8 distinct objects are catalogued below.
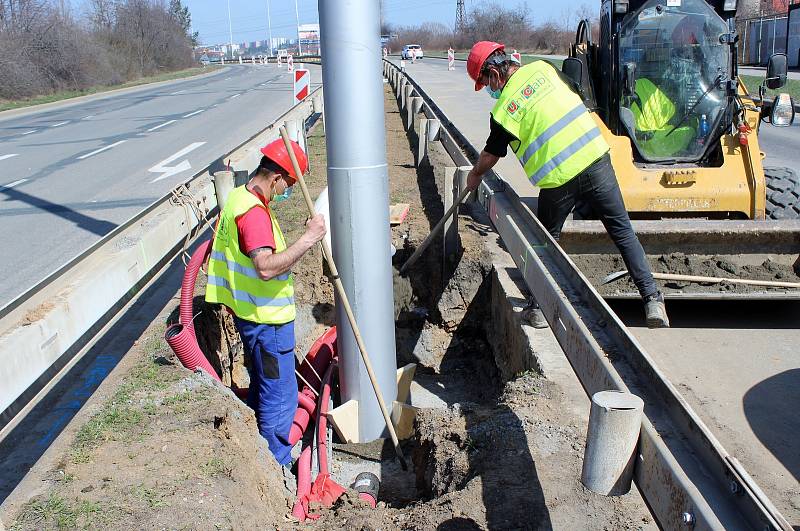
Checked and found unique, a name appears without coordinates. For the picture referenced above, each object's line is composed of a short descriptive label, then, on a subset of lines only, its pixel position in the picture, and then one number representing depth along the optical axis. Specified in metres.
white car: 67.56
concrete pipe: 2.10
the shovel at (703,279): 5.32
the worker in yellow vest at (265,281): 3.93
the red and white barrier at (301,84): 15.20
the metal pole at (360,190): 3.70
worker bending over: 4.73
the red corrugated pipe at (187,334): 4.11
